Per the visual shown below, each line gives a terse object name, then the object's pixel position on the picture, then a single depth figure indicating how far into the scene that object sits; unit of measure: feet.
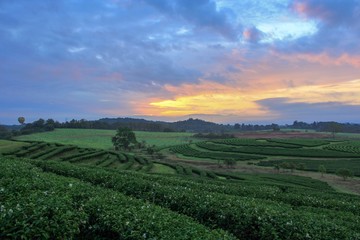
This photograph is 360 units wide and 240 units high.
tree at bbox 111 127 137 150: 339.16
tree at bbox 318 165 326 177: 197.98
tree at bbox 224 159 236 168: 222.28
